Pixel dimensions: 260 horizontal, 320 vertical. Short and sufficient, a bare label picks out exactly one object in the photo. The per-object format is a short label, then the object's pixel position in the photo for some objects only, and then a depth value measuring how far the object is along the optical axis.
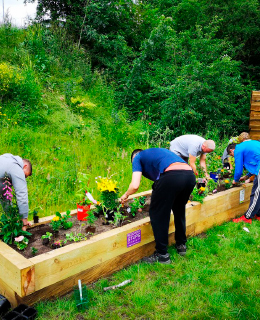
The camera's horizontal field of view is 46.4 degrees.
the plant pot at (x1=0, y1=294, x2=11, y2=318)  2.54
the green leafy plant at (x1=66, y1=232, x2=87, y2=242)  3.10
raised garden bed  2.54
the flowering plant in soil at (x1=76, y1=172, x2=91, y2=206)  3.49
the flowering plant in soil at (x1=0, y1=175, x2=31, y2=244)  2.94
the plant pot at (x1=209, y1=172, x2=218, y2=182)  5.37
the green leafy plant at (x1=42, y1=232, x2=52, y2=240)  3.07
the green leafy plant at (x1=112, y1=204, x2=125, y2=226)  3.54
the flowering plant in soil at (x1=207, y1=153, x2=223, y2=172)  5.73
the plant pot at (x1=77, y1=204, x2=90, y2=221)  3.57
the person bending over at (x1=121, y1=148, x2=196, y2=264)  3.26
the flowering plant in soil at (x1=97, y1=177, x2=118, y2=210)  3.55
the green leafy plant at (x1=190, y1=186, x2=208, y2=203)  4.37
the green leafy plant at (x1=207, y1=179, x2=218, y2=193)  4.94
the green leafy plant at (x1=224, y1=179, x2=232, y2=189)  5.31
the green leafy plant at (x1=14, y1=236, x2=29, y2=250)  2.92
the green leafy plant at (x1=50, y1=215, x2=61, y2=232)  3.28
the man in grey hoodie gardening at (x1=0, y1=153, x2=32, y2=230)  3.11
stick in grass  3.00
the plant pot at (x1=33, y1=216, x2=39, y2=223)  3.44
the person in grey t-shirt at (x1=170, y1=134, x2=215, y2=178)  4.98
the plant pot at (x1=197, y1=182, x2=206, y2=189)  4.61
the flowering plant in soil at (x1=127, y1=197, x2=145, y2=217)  3.99
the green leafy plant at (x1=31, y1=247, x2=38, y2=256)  2.83
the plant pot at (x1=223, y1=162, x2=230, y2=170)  6.45
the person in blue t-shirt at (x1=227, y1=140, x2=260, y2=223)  4.93
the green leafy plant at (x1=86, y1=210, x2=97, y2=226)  3.42
